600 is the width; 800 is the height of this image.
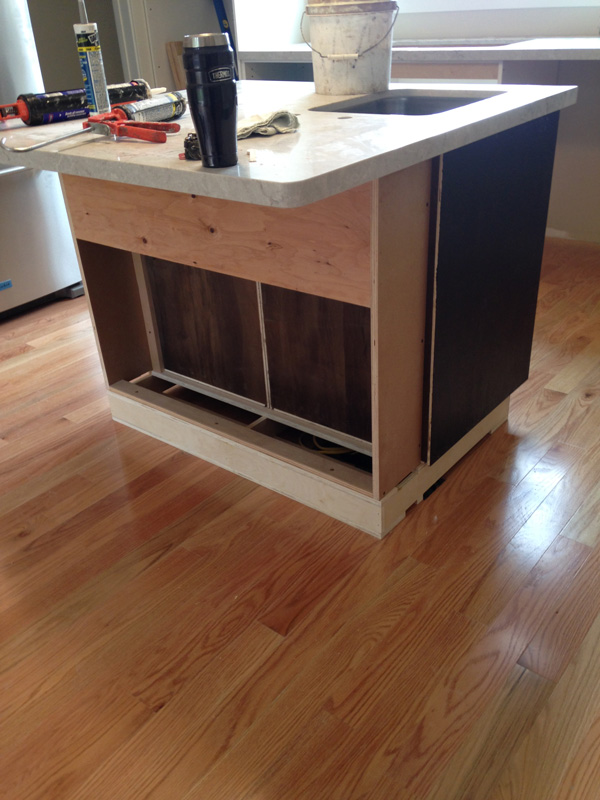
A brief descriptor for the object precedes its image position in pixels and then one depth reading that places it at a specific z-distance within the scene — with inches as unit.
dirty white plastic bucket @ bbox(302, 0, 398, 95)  65.5
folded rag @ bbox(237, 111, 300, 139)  52.5
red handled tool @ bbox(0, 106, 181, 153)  54.5
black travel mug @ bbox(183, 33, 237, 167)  40.9
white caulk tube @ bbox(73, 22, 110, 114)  58.0
